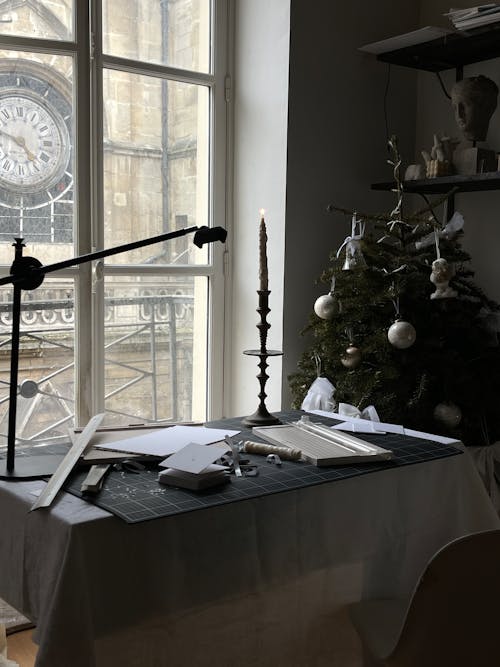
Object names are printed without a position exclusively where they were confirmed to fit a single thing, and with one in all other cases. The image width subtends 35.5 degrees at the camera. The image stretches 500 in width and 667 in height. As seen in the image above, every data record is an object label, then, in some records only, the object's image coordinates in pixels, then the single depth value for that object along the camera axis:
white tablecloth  1.28
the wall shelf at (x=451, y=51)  2.61
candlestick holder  1.99
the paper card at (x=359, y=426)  1.95
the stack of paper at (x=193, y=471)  1.48
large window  2.57
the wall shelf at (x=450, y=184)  2.54
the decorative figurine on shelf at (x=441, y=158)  2.69
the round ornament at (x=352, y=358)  2.40
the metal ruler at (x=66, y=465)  1.39
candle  1.98
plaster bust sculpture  2.60
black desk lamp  1.56
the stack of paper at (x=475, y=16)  2.42
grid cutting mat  1.37
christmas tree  2.35
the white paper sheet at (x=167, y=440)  1.67
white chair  1.36
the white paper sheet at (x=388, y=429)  1.90
